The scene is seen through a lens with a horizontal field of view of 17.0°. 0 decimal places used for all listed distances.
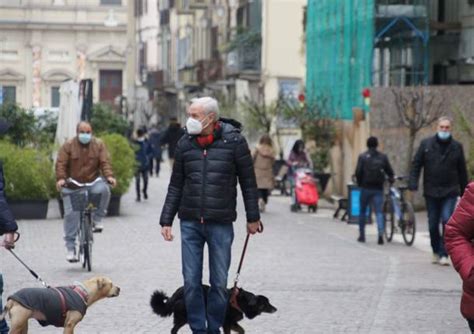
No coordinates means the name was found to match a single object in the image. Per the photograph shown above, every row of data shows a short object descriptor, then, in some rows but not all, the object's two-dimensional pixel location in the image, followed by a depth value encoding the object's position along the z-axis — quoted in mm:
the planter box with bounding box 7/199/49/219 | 27969
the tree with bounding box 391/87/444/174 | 31844
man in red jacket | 8195
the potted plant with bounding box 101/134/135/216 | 29578
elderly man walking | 11555
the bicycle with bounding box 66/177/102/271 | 18180
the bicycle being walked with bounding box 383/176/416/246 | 23536
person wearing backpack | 23422
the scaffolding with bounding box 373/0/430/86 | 36688
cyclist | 18422
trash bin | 28016
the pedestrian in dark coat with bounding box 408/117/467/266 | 19219
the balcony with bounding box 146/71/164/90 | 88362
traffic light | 32844
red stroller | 32812
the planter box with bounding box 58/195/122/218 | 29453
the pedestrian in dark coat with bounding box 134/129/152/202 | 34438
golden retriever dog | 10906
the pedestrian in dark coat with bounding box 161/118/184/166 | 36250
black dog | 11844
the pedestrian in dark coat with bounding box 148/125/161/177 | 50000
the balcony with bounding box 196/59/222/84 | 68875
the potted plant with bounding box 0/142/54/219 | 27922
